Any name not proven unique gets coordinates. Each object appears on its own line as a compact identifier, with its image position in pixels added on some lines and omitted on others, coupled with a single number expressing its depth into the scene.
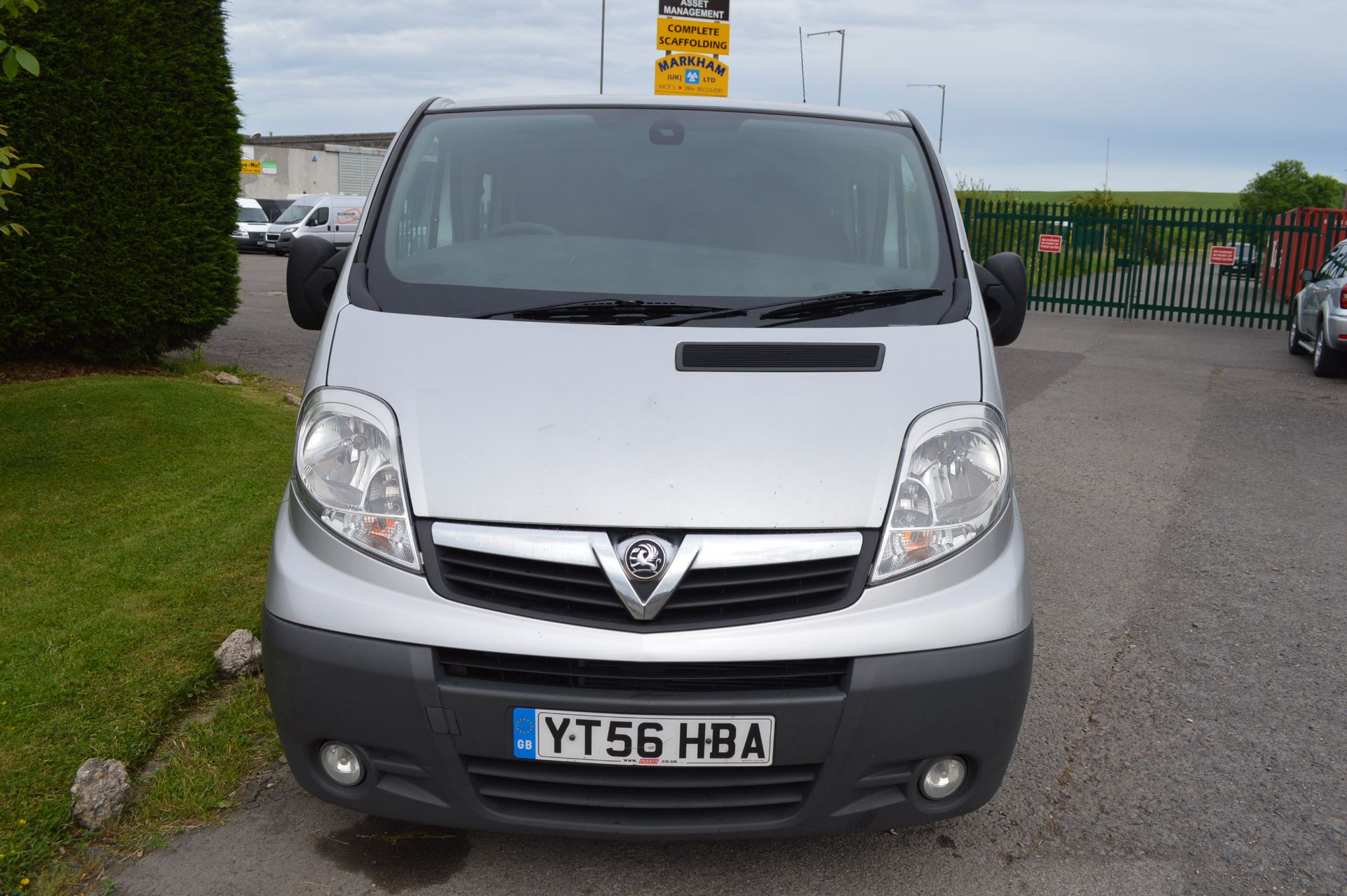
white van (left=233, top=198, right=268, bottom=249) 32.22
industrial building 57.78
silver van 2.37
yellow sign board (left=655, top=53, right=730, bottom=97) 13.88
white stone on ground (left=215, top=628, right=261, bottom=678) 3.86
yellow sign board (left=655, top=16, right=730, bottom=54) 13.75
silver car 11.88
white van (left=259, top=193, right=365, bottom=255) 31.36
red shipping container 18.86
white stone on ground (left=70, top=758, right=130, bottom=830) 2.93
